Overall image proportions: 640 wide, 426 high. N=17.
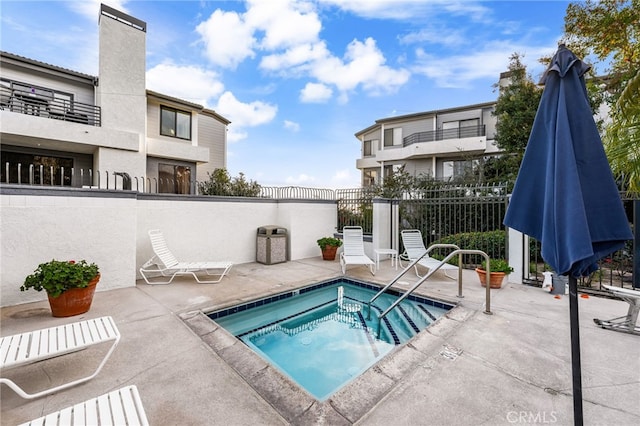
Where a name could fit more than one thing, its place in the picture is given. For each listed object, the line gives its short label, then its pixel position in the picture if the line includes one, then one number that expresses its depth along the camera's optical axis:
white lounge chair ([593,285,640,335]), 3.82
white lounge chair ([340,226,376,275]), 7.40
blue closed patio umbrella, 1.88
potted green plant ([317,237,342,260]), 9.55
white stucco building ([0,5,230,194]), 10.61
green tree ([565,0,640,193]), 7.76
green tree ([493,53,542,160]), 12.18
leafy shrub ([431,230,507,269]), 7.52
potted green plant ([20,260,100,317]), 4.26
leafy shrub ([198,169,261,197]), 11.74
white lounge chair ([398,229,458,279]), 7.65
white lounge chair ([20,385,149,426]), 1.77
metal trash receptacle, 8.82
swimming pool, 3.64
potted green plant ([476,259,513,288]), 6.01
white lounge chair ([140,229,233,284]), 6.50
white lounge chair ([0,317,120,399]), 2.47
